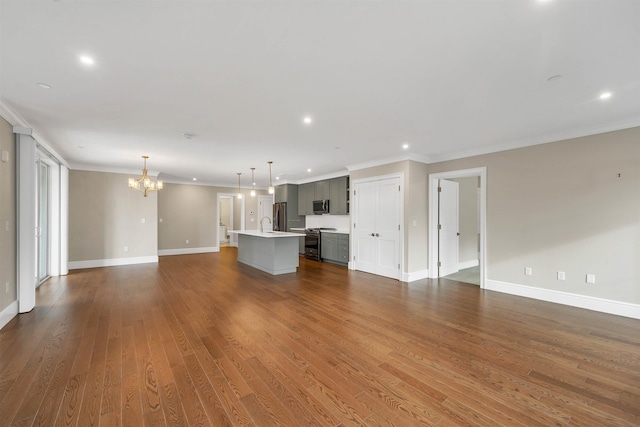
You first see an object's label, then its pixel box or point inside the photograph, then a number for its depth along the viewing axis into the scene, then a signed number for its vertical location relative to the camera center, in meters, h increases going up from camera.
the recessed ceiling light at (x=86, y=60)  2.08 +1.26
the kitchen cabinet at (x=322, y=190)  7.83 +0.76
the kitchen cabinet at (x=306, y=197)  8.50 +0.59
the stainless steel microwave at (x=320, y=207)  7.85 +0.26
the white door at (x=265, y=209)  10.73 +0.26
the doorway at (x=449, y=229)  5.34 -0.33
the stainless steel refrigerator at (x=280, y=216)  9.11 -0.03
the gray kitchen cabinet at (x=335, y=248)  6.97 -0.91
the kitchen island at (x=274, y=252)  5.89 -0.88
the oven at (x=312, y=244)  7.88 -0.88
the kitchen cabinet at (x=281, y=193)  9.05 +0.79
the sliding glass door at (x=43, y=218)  4.86 -0.04
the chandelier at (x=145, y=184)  5.52 +0.70
